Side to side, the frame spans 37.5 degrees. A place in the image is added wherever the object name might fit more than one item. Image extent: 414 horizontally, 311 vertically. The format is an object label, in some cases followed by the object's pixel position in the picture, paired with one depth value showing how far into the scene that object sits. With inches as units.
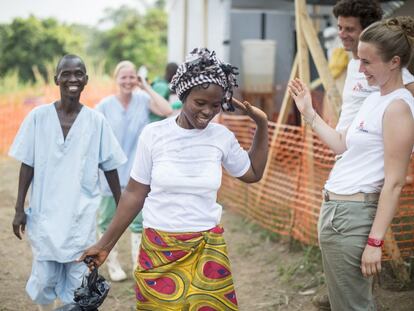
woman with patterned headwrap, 105.0
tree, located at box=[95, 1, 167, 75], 1106.1
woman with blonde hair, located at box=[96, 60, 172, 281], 207.5
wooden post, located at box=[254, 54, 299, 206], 230.1
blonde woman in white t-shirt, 102.6
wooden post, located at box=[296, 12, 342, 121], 187.9
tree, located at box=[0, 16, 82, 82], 916.6
